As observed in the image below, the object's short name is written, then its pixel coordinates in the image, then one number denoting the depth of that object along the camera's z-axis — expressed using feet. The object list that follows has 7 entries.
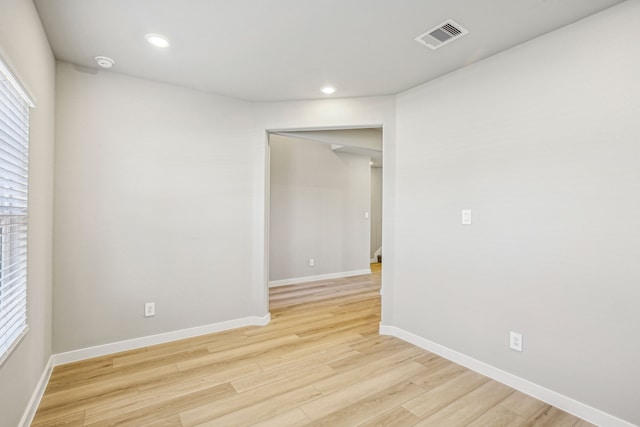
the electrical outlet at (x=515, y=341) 7.23
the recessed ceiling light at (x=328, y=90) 9.87
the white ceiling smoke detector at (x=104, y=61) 8.01
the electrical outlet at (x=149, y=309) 9.34
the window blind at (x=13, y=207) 4.80
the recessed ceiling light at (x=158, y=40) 7.02
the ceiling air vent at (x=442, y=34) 6.59
